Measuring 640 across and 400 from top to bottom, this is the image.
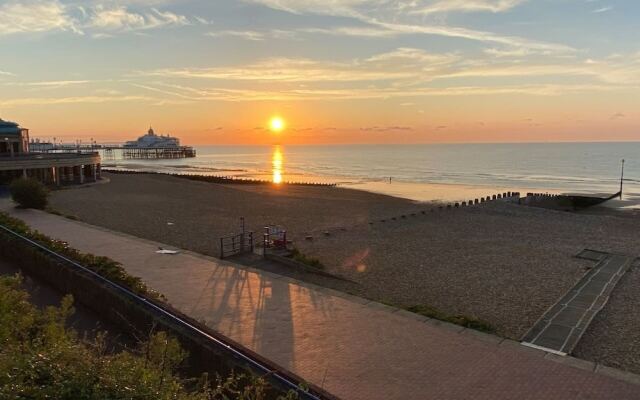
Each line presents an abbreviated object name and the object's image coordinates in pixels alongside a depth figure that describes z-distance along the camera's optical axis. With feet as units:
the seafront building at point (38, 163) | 132.57
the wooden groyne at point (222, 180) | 214.90
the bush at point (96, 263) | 35.56
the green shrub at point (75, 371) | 13.23
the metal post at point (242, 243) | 58.23
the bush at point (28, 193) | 90.99
